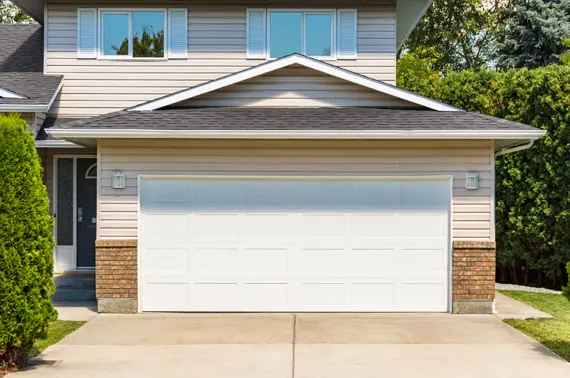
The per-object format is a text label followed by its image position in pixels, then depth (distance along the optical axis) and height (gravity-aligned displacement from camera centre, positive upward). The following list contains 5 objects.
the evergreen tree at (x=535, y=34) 26.48 +4.90
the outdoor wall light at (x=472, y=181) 12.74 -0.03
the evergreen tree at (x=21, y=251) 8.61 -0.84
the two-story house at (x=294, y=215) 12.78 -0.61
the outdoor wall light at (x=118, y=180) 12.80 -0.07
